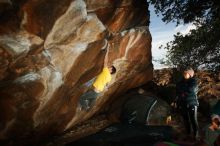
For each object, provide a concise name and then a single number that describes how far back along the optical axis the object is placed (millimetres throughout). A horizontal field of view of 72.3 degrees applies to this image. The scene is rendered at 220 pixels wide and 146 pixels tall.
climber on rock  5148
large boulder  3925
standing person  4482
